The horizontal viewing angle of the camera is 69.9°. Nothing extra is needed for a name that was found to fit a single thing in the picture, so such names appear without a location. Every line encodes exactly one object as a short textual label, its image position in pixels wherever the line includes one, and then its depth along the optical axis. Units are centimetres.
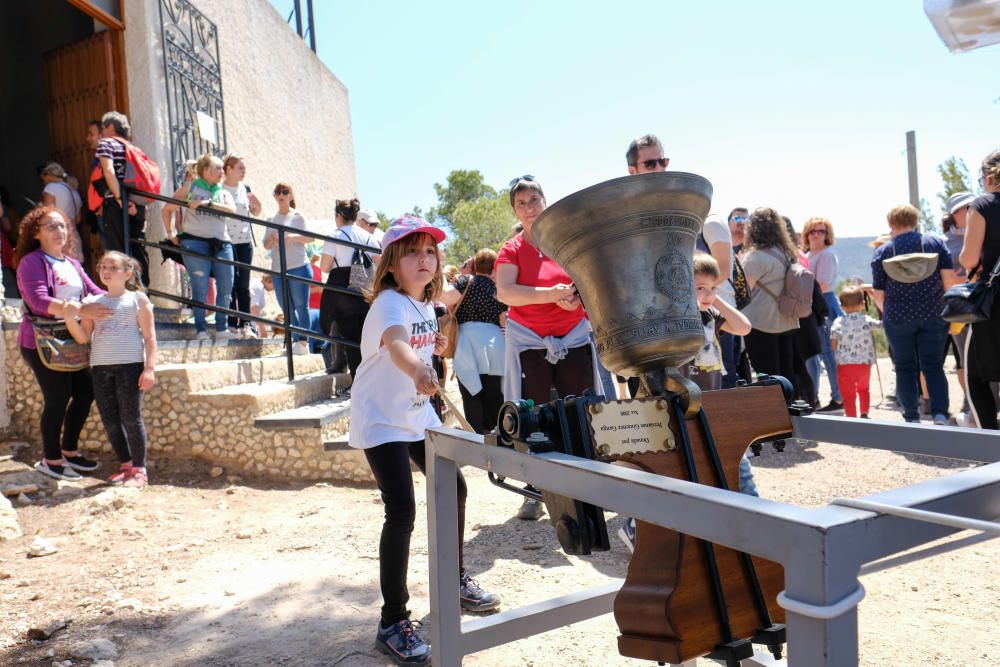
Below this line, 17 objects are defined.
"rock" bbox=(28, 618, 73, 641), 275
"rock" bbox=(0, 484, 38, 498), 428
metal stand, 80
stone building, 691
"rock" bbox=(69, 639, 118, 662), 256
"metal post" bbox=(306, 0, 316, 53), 1230
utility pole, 1435
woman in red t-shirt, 359
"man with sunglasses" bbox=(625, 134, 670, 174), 328
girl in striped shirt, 459
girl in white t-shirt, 245
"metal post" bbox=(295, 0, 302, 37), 1172
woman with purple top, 456
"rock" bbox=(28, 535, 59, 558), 360
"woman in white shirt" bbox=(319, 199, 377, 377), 573
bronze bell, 136
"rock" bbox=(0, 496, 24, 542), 380
